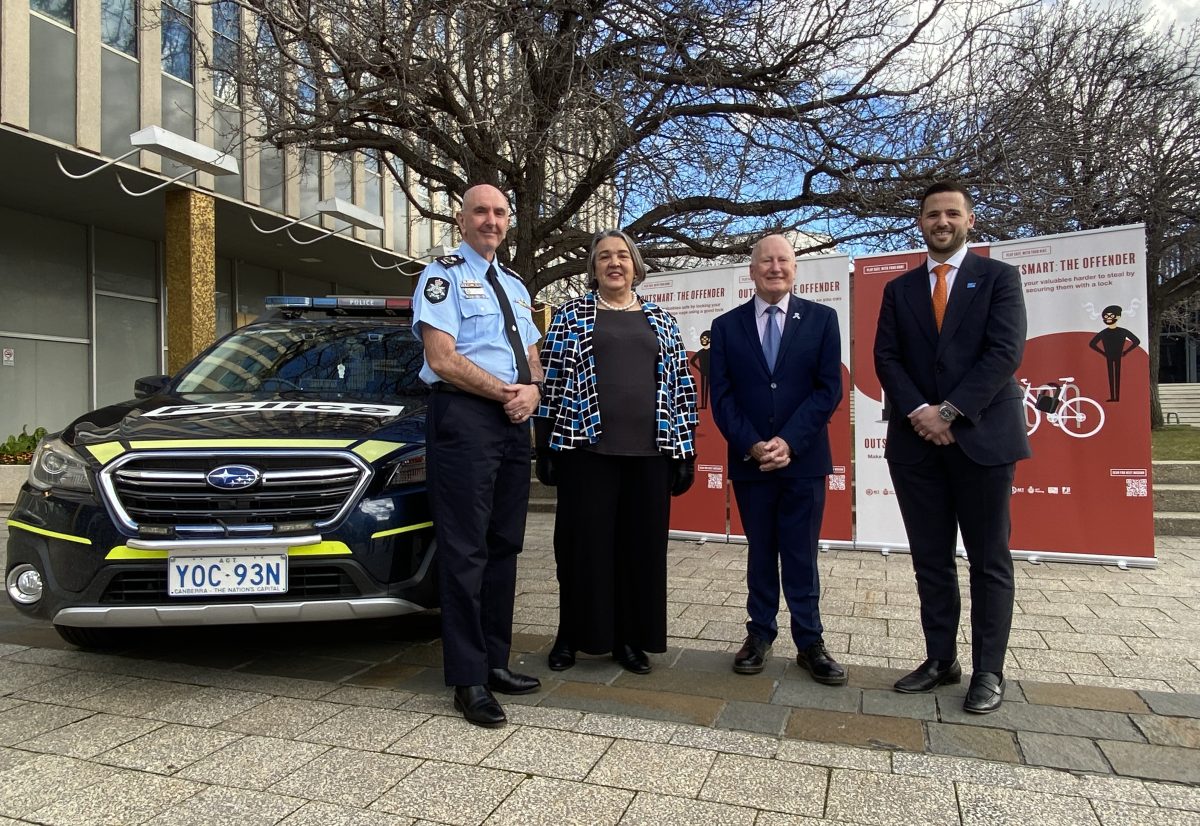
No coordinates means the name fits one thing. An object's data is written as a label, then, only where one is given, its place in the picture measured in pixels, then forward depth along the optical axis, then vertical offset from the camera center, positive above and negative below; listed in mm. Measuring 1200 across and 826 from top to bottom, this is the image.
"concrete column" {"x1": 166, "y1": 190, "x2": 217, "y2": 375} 11938 +2266
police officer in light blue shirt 3158 -79
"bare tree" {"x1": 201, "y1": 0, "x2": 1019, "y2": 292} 7637 +3300
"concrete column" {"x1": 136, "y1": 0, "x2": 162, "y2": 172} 11586 +5052
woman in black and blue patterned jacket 3559 -161
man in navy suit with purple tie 3570 -72
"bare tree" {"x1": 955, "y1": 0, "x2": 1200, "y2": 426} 8062 +3239
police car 3148 -390
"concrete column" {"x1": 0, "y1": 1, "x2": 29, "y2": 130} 9523 +4321
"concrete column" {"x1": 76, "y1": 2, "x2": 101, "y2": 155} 10641 +4699
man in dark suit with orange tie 3188 -35
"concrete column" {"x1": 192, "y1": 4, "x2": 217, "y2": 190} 12008 +5055
